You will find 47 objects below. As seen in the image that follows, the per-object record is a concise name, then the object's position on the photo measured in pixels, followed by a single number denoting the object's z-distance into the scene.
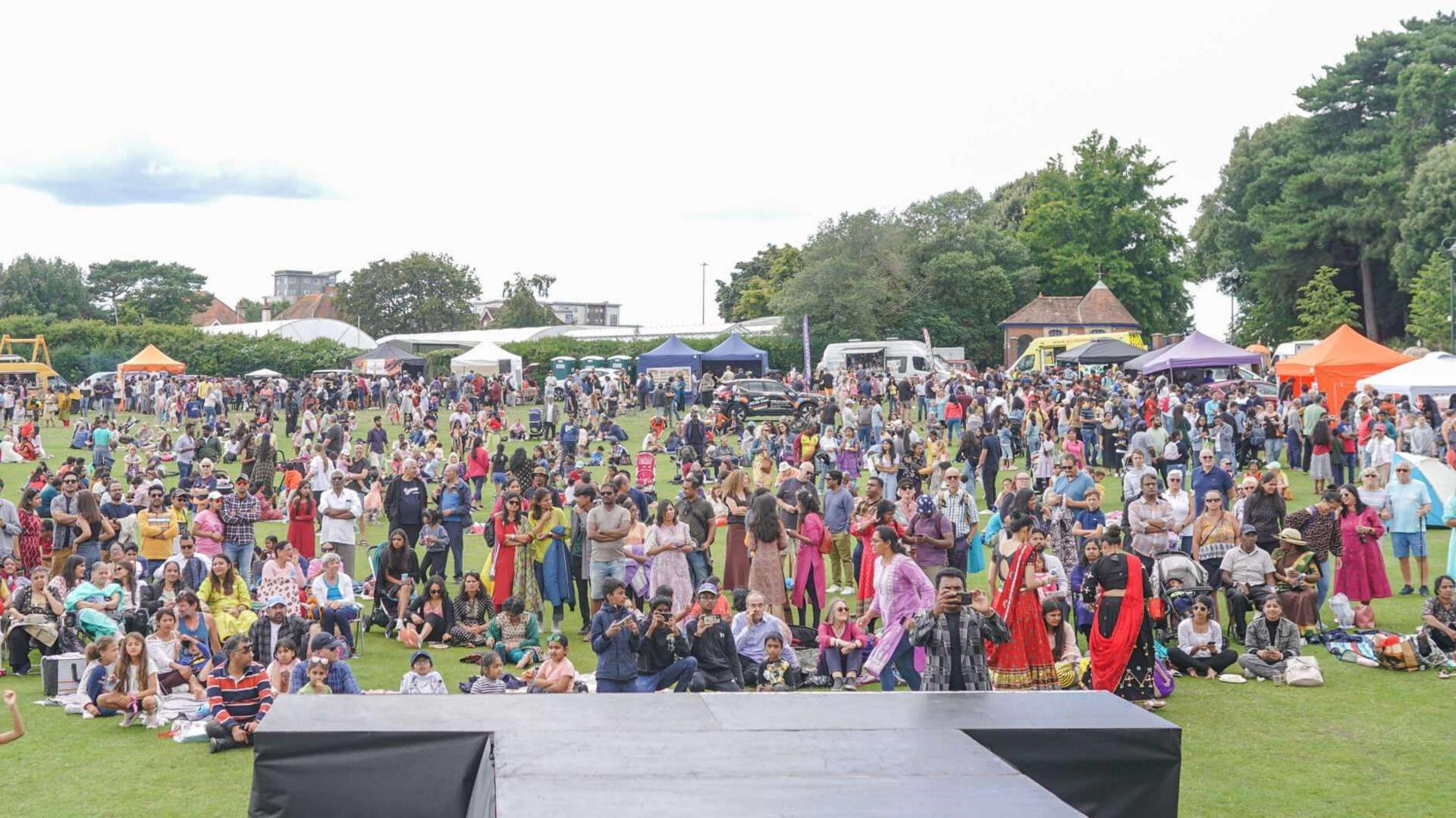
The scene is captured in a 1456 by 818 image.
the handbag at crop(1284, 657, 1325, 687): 10.77
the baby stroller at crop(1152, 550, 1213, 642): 11.87
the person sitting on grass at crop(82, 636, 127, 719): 10.17
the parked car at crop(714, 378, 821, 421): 35.81
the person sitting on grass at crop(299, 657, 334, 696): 9.59
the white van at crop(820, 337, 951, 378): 46.09
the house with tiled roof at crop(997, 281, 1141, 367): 59.94
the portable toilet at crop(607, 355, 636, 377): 51.94
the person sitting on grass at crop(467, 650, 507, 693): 10.07
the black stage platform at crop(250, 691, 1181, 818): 5.75
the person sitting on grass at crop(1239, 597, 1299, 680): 11.09
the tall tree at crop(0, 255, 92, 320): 88.00
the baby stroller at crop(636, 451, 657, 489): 22.95
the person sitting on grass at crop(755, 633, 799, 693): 10.76
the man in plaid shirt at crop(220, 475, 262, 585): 13.74
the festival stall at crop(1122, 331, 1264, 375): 31.44
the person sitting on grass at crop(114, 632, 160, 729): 10.02
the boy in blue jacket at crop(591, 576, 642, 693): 9.96
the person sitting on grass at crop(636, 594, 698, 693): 10.12
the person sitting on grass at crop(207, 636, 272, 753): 9.31
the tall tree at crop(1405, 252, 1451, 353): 43.31
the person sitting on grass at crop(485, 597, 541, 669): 11.80
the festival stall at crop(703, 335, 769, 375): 44.19
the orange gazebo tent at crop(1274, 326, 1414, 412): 26.89
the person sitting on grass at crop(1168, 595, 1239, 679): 11.21
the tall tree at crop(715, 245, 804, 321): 77.62
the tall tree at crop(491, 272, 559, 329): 91.12
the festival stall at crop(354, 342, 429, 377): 48.25
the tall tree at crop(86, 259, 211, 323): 92.50
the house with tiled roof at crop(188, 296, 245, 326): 132.62
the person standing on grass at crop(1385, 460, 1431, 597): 13.68
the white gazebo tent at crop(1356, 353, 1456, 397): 23.55
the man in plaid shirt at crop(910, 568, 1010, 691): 8.69
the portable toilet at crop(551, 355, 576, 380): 54.22
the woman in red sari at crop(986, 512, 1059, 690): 9.54
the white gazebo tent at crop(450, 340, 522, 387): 46.22
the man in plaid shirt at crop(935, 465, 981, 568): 12.96
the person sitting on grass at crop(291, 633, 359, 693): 9.88
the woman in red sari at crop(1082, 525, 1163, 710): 10.09
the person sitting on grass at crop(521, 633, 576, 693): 10.13
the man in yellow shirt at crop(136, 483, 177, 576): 14.09
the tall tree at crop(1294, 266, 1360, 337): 50.47
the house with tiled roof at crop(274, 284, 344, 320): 115.81
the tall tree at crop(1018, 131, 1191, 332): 66.75
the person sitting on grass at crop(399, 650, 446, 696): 9.95
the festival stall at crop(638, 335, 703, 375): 43.03
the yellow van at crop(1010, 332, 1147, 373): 46.50
